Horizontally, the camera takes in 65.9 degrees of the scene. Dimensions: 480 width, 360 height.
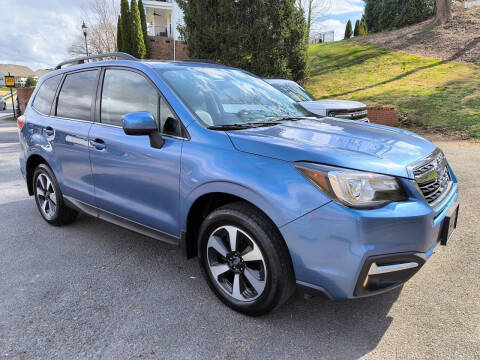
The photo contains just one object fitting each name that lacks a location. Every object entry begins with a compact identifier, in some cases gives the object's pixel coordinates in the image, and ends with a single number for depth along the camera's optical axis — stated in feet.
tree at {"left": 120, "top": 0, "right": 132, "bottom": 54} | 86.84
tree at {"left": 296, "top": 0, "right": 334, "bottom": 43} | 90.72
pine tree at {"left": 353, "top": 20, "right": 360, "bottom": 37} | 120.47
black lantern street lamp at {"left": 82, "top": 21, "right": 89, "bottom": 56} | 68.95
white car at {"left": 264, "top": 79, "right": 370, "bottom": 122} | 24.32
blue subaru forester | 6.94
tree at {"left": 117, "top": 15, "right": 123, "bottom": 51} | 88.89
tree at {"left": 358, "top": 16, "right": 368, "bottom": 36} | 117.36
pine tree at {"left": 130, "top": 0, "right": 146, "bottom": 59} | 86.12
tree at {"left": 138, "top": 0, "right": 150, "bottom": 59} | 91.02
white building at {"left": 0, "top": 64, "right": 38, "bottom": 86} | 366.94
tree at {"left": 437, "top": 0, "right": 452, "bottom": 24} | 78.02
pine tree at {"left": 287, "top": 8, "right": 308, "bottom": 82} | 47.76
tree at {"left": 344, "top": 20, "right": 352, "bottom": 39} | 130.62
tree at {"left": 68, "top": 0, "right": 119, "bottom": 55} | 113.80
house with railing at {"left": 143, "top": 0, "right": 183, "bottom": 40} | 112.68
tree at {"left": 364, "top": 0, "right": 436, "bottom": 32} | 92.17
